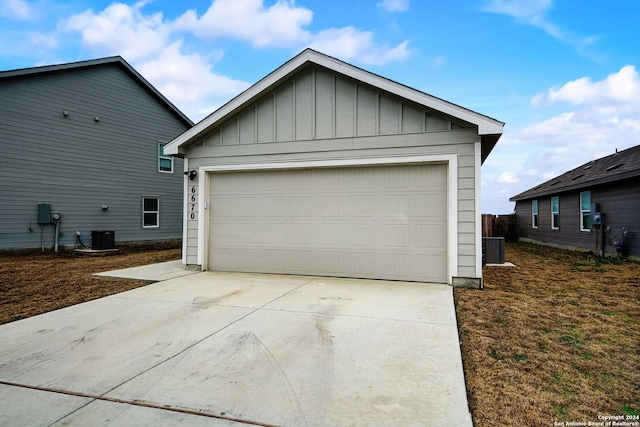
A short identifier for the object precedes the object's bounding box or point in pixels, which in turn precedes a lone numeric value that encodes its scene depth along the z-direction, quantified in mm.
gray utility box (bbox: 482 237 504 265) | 9172
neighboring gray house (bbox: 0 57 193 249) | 11656
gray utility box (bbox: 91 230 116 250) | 12469
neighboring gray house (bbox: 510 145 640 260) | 10484
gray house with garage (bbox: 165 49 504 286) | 6480
